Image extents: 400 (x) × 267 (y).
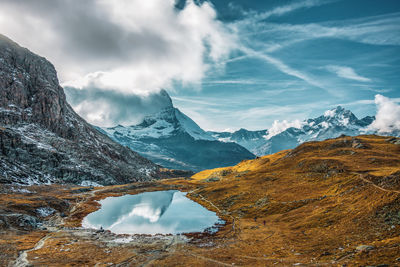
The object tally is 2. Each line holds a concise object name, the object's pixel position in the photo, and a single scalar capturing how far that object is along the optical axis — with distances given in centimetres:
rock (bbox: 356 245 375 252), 4110
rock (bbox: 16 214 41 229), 7712
